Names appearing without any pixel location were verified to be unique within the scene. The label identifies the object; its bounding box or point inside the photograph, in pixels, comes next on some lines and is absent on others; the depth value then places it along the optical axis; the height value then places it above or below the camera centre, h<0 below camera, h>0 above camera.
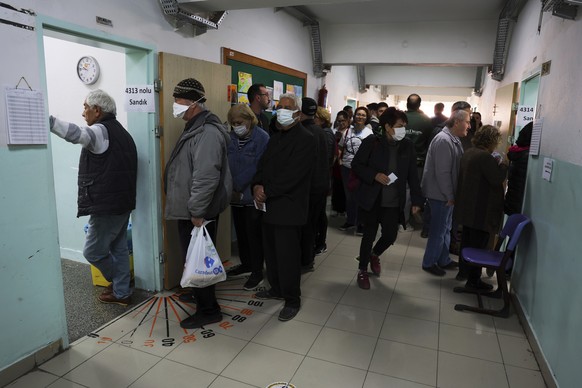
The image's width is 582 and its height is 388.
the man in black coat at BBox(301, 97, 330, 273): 3.34 -0.40
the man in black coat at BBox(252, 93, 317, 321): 2.57 -0.37
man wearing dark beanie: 2.35 -0.26
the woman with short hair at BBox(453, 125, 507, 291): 2.99 -0.41
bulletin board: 3.81 +0.62
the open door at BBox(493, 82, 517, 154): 4.17 +0.28
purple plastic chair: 2.70 -0.89
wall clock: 3.26 +0.47
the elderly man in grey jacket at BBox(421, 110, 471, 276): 3.30 -0.36
